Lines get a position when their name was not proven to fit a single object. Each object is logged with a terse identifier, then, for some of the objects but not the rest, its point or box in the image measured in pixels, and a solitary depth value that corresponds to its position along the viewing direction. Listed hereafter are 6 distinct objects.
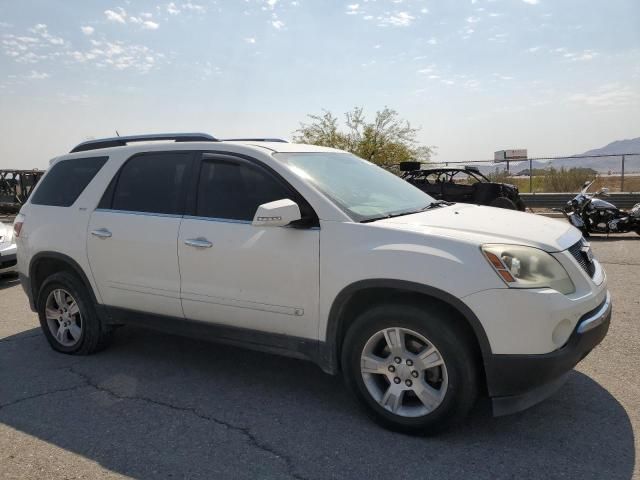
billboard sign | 47.81
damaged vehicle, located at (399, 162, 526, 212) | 12.88
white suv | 2.99
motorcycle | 11.01
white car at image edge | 8.06
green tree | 25.98
